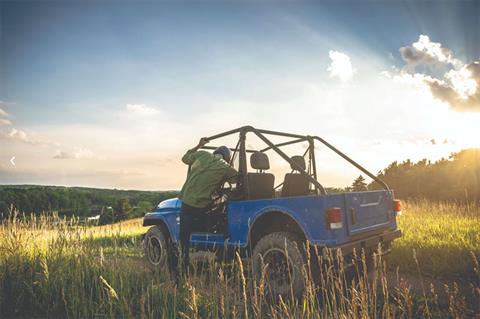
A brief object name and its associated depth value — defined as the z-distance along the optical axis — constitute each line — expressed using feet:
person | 16.23
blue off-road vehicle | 12.77
